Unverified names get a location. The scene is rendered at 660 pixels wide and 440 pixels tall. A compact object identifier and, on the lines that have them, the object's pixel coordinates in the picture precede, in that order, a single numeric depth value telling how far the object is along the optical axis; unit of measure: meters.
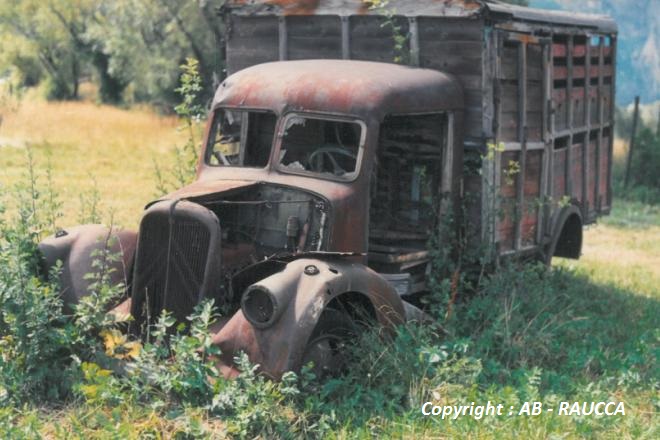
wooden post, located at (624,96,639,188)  19.25
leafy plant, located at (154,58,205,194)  8.18
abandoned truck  5.91
